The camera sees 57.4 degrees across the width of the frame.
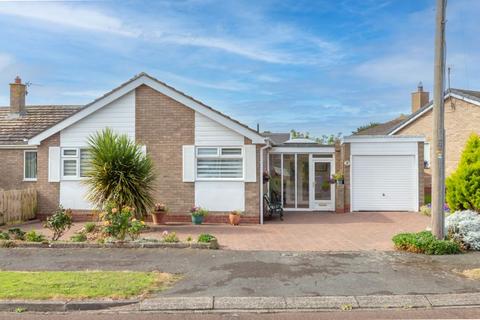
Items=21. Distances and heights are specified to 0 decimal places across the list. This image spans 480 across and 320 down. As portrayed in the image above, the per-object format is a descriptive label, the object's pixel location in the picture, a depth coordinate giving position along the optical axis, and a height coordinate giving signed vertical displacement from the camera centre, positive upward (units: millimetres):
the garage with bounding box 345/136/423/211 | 18953 -57
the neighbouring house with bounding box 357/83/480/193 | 21453 +2599
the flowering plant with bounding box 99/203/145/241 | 11055 -1351
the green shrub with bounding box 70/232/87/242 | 11070 -1656
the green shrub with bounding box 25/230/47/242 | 11000 -1635
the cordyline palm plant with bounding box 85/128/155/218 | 13680 -75
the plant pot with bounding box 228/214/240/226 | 15297 -1636
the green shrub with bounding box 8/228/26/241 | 11227 -1580
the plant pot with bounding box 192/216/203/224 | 15427 -1647
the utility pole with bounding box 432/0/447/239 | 10414 +1095
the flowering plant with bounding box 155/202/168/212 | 15295 -1215
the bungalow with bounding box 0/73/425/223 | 15852 +800
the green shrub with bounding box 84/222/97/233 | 12633 -1598
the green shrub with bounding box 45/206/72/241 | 11469 -1316
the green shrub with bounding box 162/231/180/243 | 10845 -1653
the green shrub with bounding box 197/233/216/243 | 10758 -1628
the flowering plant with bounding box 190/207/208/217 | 15371 -1394
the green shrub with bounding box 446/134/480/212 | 12711 -321
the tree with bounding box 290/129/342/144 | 33119 +2933
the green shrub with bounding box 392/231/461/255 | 9961 -1687
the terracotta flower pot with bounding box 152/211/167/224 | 15305 -1531
